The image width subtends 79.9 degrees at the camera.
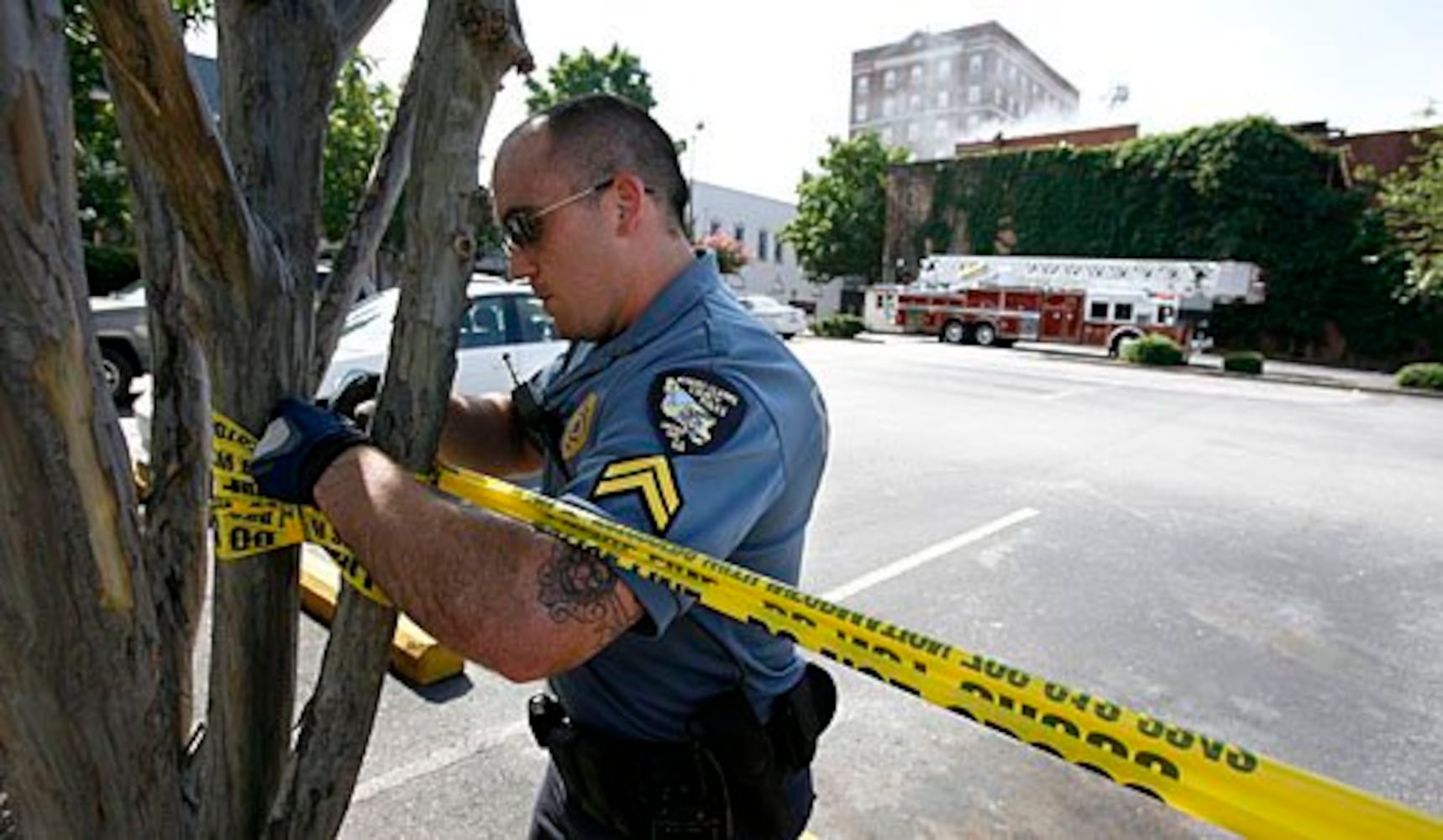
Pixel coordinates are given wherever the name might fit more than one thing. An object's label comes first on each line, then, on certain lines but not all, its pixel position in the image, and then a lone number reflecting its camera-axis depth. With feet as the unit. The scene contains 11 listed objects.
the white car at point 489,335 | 19.04
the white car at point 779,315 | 70.64
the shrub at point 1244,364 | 63.57
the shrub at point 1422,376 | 57.88
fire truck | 76.28
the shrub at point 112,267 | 46.82
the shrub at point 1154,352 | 65.67
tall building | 200.54
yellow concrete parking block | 11.08
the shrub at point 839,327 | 81.87
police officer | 3.57
